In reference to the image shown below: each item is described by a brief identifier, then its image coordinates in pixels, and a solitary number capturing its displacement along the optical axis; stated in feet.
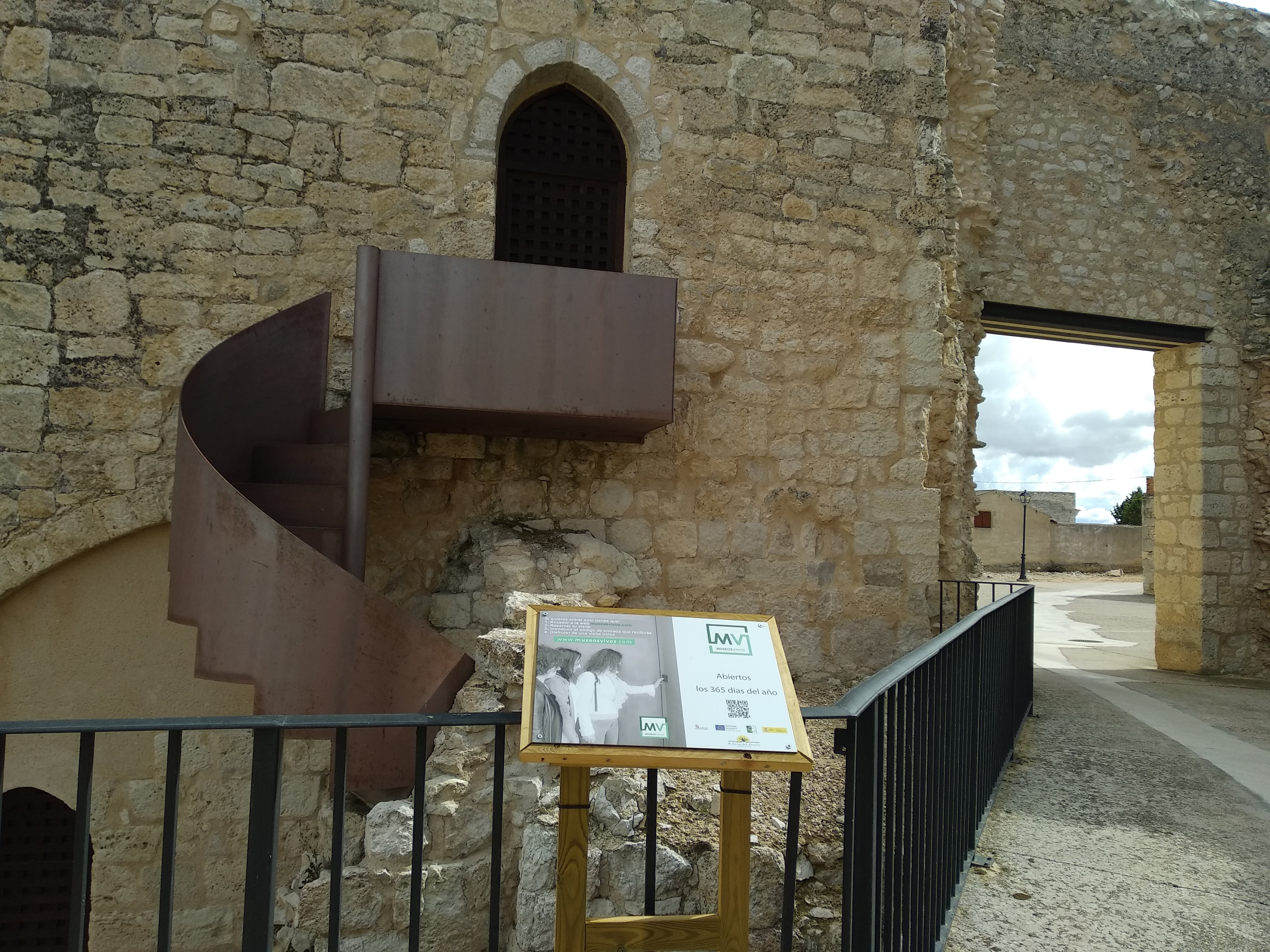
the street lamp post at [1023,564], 63.87
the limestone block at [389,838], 10.09
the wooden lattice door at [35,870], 15.38
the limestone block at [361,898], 9.95
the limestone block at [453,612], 14.32
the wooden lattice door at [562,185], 16.35
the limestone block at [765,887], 9.18
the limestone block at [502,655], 10.87
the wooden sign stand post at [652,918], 5.60
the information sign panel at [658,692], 5.31
